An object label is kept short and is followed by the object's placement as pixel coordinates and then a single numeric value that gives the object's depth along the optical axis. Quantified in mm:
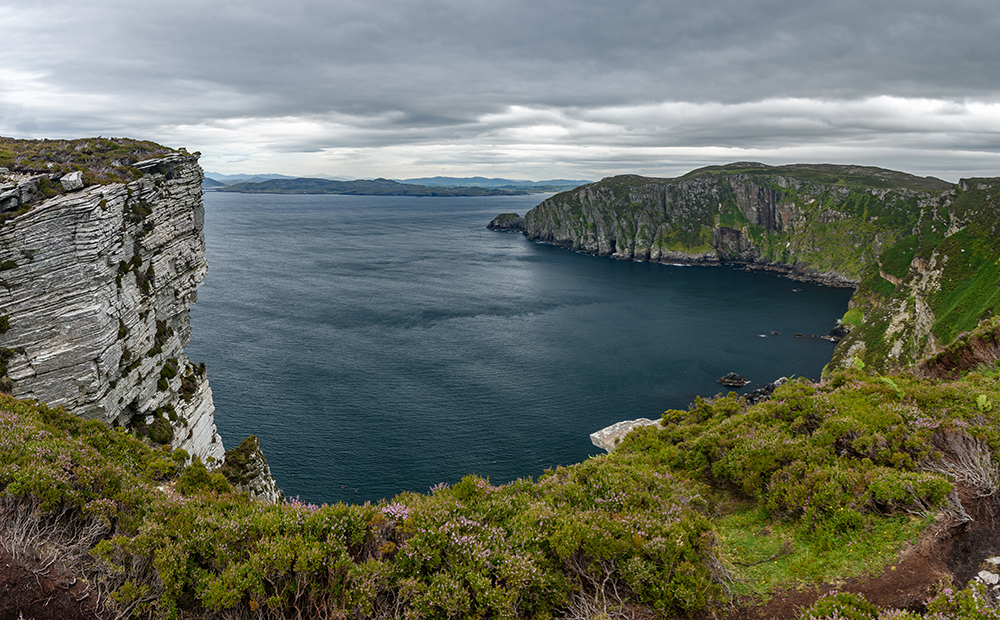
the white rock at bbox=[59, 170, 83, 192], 31922
